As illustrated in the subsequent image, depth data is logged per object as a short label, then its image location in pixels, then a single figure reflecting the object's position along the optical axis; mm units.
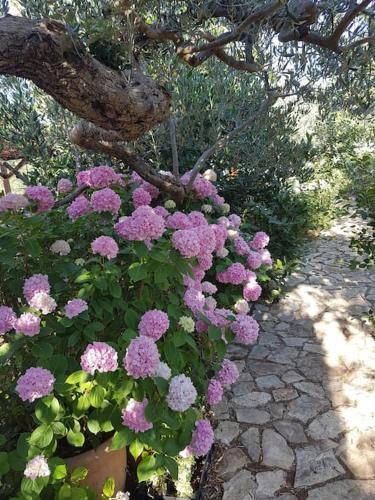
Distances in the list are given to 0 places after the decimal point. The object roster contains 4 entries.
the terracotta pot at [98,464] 1969
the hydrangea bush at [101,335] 1632
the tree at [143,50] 1680
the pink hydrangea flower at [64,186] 3043
